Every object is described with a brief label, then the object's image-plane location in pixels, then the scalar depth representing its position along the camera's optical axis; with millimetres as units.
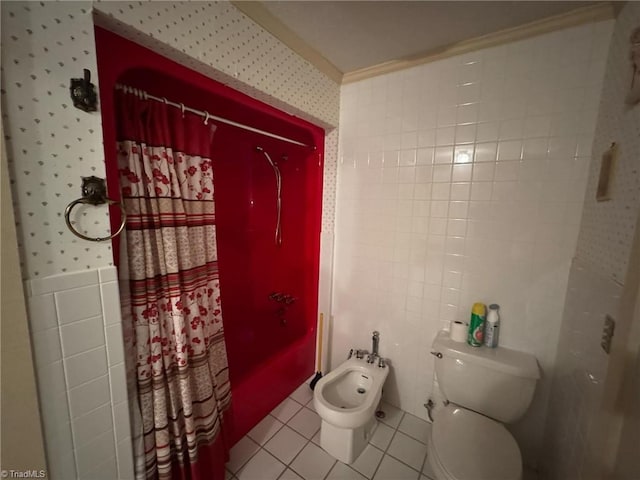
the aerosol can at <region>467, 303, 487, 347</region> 1282
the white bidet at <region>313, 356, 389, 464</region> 1251
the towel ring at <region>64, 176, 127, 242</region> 689
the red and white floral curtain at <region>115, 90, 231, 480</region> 906
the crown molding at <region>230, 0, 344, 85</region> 1070
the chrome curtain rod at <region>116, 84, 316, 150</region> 895
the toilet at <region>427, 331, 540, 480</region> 967
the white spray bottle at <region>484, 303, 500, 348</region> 1276
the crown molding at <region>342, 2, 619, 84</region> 1024
